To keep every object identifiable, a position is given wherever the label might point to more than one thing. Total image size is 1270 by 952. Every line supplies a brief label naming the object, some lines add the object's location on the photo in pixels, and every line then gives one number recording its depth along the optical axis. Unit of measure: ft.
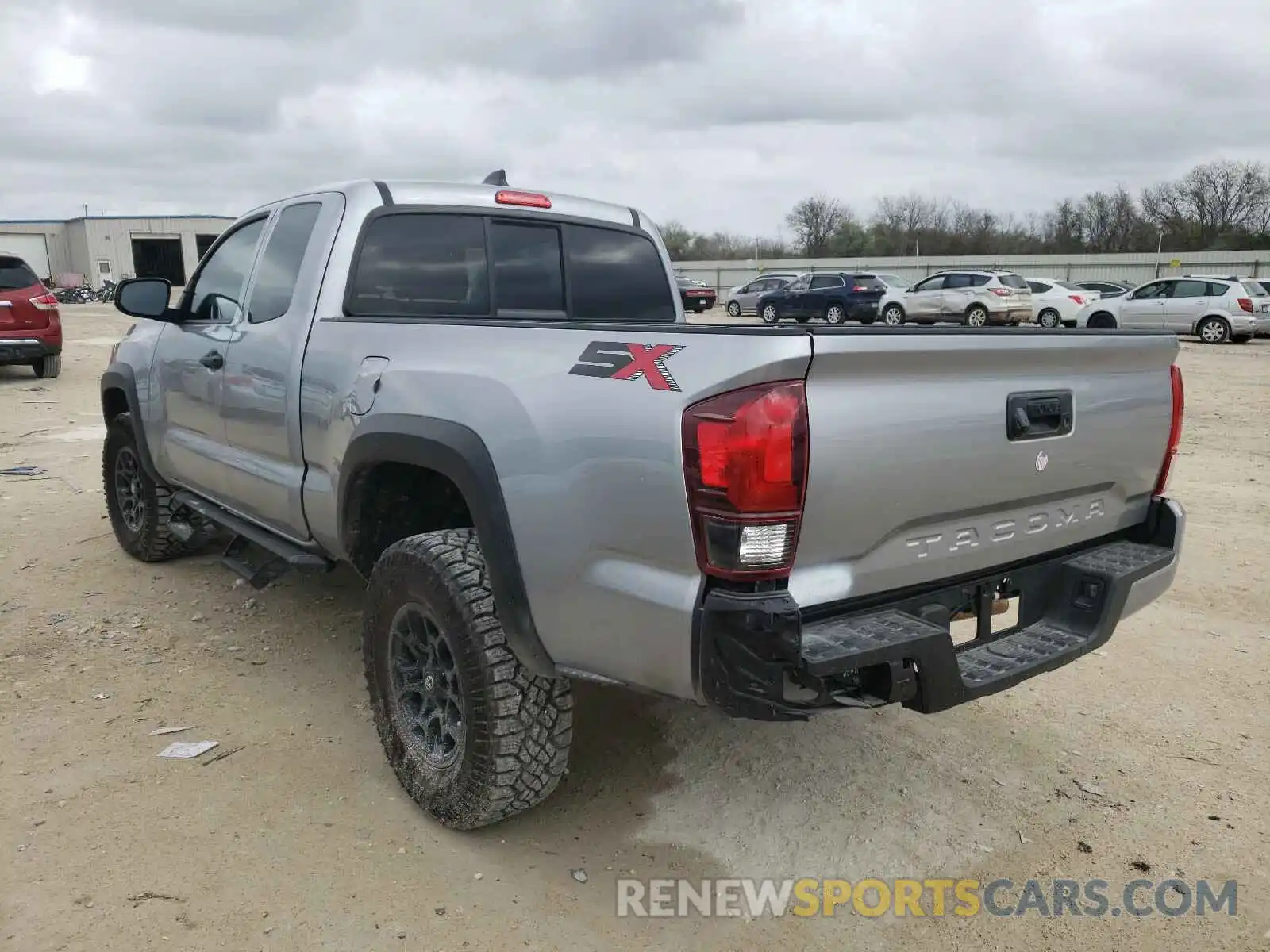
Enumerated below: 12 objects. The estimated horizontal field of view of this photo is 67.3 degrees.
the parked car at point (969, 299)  80.28
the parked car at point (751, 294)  109.81
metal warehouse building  187.32
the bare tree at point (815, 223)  240.53
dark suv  88.28
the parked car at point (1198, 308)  69.10
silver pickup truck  7.00
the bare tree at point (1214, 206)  196.24
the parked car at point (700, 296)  91.91
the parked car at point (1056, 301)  81.82
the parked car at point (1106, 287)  95.76
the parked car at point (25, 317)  43.09
